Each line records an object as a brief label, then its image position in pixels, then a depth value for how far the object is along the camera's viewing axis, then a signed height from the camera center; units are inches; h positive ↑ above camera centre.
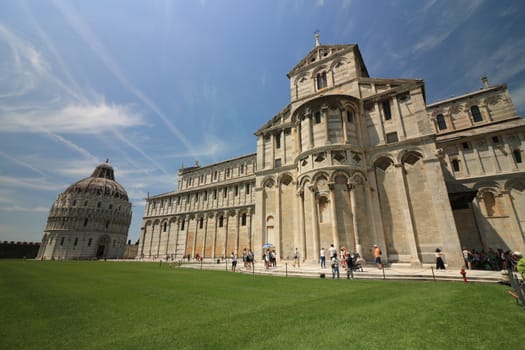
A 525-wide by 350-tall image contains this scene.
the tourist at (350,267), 470.8 -38.8
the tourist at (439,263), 575.8 -38.5
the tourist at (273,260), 731.2 -37.2
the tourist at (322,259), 609.5 -29.1
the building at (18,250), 2418.8 -7.9
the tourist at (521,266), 254.8 -21.1
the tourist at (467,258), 596.4 -29.8
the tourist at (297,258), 727.2 -31.7
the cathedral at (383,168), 676.1 +274.4
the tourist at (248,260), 689.5 -35.1
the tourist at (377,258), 579.5 -25.9
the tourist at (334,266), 477.1 -37.7
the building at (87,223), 2481.5 +287.7
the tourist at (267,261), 681.9 -38.3
